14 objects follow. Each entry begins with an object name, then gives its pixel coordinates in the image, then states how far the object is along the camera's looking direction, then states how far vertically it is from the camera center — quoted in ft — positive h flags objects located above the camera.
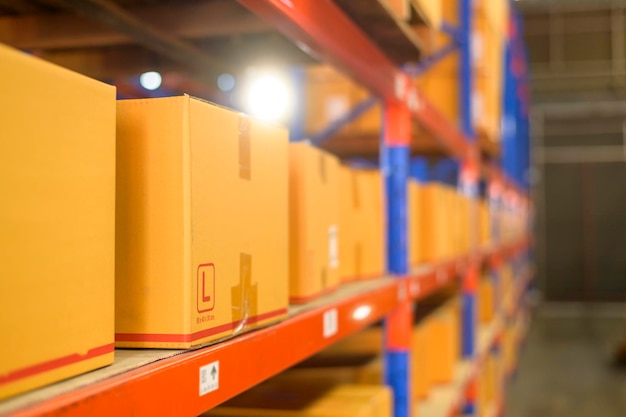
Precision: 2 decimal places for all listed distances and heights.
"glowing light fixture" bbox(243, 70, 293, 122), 11.19 +2.18
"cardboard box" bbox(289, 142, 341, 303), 5.95 +0.07
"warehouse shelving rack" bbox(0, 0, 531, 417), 3.13 -0.61
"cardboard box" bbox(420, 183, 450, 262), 11.21 +0.09
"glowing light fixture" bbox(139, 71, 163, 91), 8.68 +1.78
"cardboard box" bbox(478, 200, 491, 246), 17.70 +0.11
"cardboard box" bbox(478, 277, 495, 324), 19.39 -1.99
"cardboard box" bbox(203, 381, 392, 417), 6.62 -1.60
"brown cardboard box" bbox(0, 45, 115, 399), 2.71 +0.04
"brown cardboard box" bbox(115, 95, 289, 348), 3.71 +0.04
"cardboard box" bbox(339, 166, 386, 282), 7.76 +0.03
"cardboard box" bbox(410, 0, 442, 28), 7.88 +2.42
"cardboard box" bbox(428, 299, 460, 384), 12.43 -2.03
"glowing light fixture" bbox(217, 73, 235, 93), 9.91 +2.02
